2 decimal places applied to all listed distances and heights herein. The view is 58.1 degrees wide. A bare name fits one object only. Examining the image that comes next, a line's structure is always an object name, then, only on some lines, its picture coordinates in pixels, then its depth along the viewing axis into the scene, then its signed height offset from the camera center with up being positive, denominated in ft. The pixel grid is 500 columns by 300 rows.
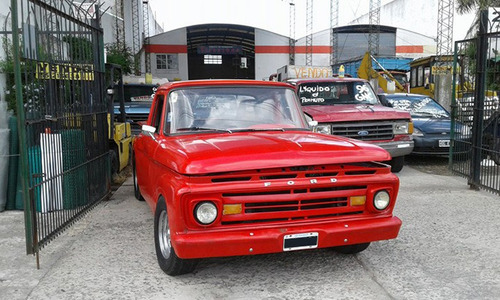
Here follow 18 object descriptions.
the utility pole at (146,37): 127.54 +17.76
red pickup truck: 10.86 -2.42
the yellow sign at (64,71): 14.79 +1.06
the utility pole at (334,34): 135.64 +19.10
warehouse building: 132.87 +16.06
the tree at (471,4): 82.28 +17.51
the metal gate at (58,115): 13.38 -0.52
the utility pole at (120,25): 84.83 +14.81
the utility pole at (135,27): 106.52 +17.43
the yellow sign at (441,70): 54.48 +3.36
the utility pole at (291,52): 134.92 +13.83
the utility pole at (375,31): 124.88 +19.00
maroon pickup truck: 26.43 -1.00
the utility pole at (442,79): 54.85 +2.31
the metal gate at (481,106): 22.13 -0.46
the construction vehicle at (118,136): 25.23 -2.14
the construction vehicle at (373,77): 58.18 +2.72
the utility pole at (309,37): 134.62 +18.19
